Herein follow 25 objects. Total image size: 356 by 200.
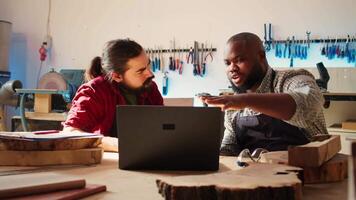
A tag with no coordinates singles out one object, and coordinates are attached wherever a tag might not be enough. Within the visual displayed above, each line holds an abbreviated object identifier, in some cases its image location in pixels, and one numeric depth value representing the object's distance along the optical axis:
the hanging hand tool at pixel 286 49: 3.58
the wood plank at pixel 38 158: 1.15
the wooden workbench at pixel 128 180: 0.80
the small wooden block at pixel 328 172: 0.93
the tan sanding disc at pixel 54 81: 3.61
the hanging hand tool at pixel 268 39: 3.61
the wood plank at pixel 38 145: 1.15
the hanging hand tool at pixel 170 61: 3.98
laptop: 1.05
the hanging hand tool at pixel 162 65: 4.04
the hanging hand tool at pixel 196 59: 3.88
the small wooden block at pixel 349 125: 2.84
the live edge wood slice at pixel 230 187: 0.66
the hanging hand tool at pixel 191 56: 3.90
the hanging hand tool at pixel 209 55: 3.85
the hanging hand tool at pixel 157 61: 4.03
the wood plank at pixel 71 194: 0.72
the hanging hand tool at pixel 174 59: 3.97
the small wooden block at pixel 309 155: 0.90
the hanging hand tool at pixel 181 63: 3.96
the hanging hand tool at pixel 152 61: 4.03
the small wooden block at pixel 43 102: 3.36
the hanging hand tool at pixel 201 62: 3.86
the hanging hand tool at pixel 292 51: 3.56
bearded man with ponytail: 1.80
